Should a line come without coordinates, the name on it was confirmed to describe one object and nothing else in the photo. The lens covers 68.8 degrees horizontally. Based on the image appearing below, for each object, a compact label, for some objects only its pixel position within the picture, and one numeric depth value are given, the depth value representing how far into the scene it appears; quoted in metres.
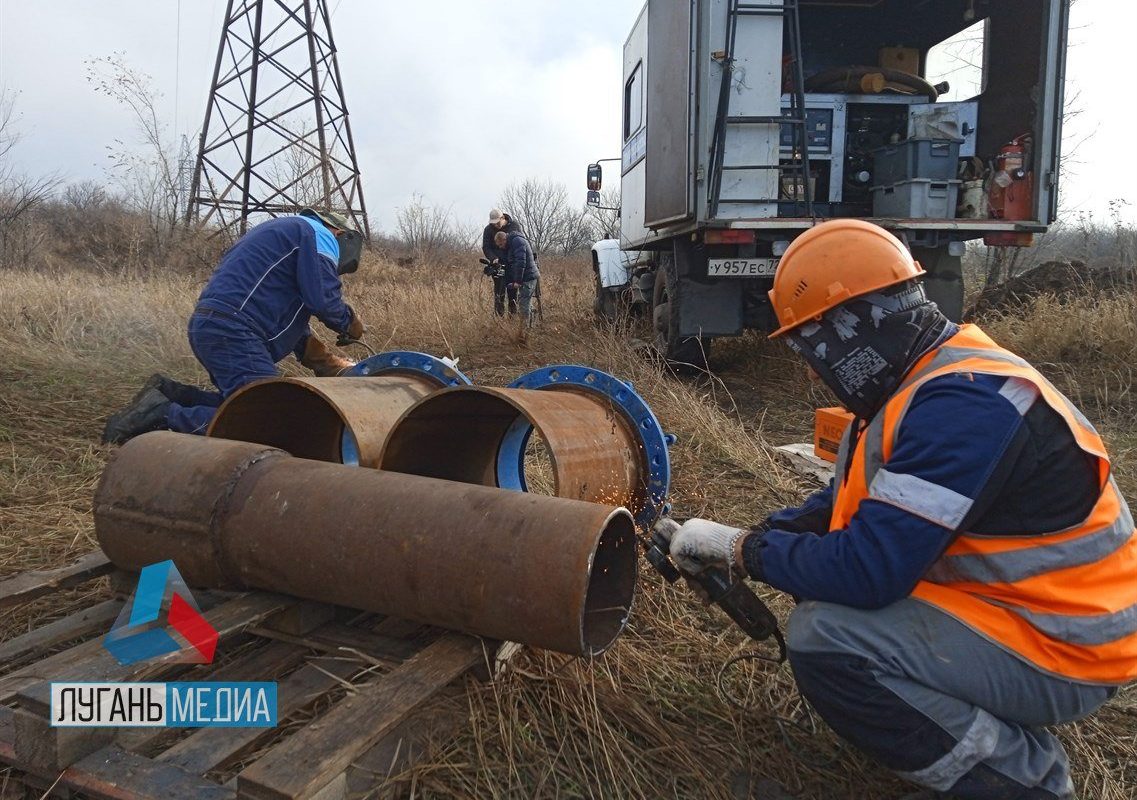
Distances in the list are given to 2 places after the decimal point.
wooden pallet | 1.65
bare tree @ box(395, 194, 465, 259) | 23.17
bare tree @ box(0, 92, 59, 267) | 13.41
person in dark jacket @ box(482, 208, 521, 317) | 11.29
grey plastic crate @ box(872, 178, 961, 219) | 6.13
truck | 5.71
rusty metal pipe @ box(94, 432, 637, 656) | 1.98
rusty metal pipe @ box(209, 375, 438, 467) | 2.88
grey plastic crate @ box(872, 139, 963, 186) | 6.23
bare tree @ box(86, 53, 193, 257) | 12.38
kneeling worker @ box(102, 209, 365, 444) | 4.22
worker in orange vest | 1.65
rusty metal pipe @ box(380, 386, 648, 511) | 2.58
